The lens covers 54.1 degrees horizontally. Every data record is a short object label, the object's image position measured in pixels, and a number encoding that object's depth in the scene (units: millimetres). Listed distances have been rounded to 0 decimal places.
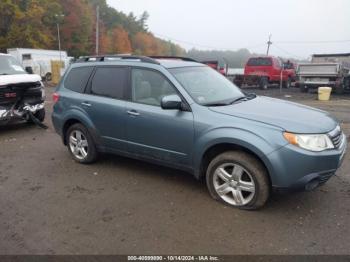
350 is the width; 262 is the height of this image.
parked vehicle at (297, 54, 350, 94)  17391
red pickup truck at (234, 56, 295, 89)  20391
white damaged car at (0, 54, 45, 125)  7938
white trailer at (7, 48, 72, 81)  30609
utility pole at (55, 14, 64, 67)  51406
